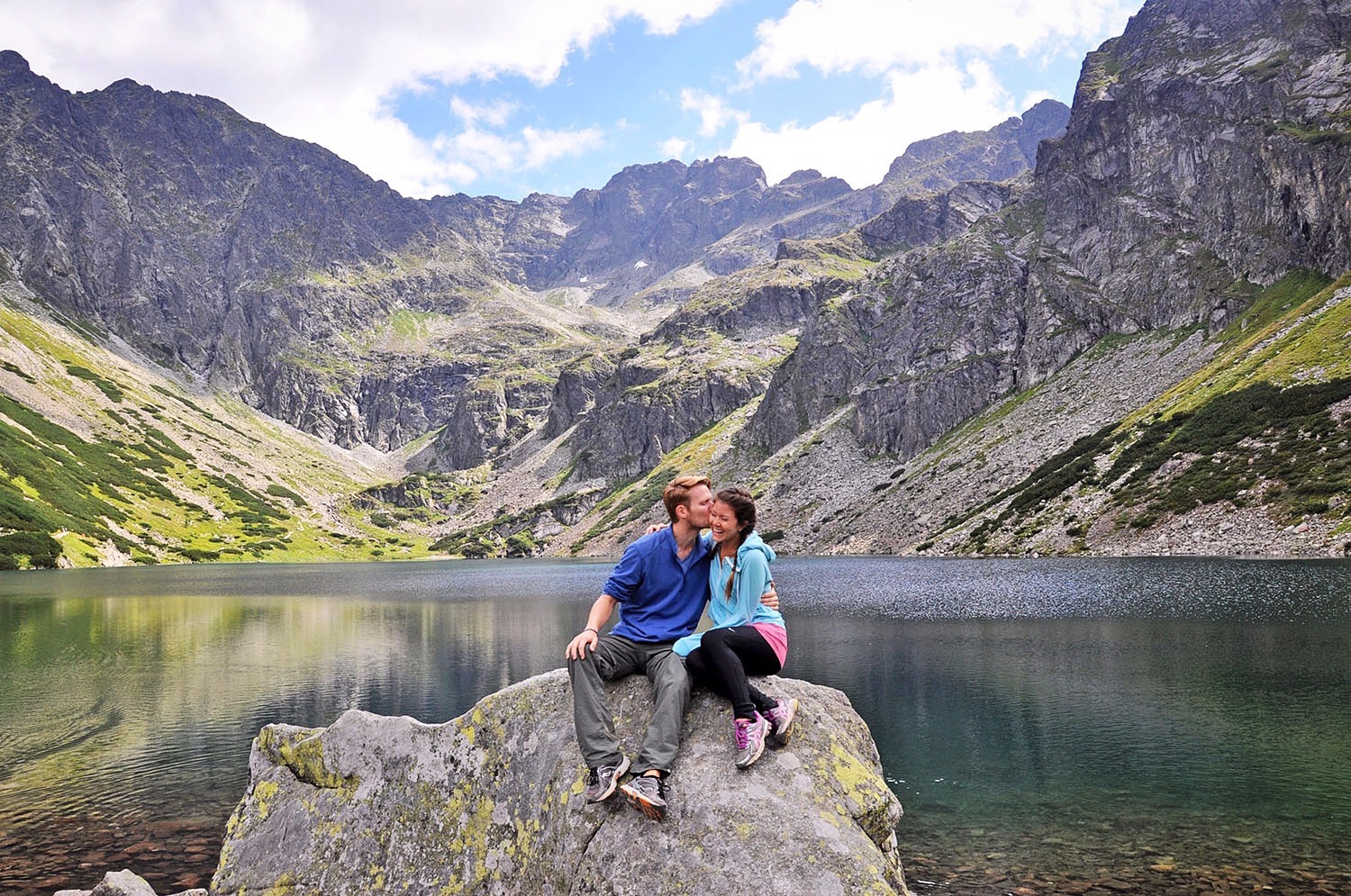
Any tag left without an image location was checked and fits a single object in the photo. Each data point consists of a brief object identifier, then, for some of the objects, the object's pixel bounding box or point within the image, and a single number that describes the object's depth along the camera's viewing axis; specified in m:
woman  8.09
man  7.94
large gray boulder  7.27
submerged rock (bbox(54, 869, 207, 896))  11.16
